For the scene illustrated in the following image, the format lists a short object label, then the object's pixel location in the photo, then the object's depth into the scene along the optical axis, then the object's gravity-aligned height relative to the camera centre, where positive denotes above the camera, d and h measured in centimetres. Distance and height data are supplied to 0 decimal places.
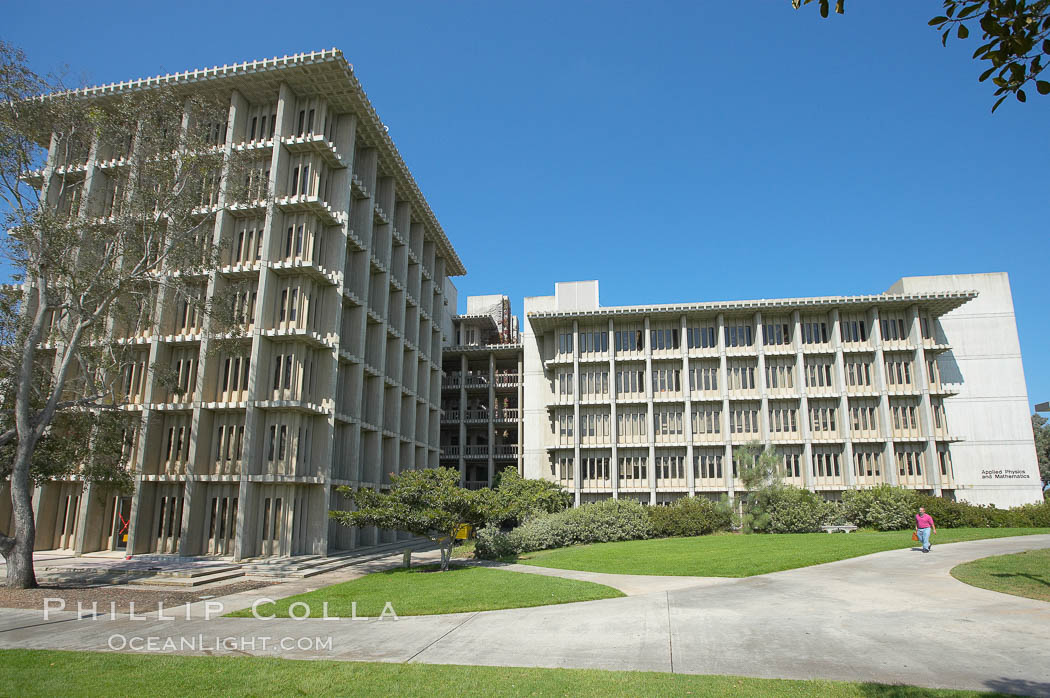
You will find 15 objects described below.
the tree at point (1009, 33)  480 +340
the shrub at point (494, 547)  2400 -244
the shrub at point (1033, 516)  3159 -164
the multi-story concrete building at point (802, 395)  4041 +575
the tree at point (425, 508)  2078 -85
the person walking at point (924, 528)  2102 -151
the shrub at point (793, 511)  3269 -146
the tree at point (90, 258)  1888 +758
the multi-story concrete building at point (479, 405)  5159 +646
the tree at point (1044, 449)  5900 +308
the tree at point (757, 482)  3344 +2
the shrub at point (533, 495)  2908 -69
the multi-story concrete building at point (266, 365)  2688 +518
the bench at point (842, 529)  3319 -241
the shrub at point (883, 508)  3219 -132
